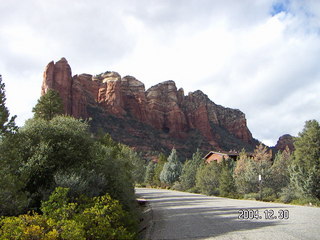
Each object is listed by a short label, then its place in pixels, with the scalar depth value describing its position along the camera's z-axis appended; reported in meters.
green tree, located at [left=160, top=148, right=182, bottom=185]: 62.93
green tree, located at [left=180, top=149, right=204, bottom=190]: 53.38
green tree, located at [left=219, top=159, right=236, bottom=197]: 36.56
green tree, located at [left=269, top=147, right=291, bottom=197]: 32.78
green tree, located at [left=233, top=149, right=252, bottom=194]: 34.31
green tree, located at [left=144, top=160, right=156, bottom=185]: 74.00
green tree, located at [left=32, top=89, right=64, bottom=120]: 29.64
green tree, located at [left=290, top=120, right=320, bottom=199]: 23.47
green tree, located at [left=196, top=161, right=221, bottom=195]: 41.50
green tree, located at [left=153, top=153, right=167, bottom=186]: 68.70
